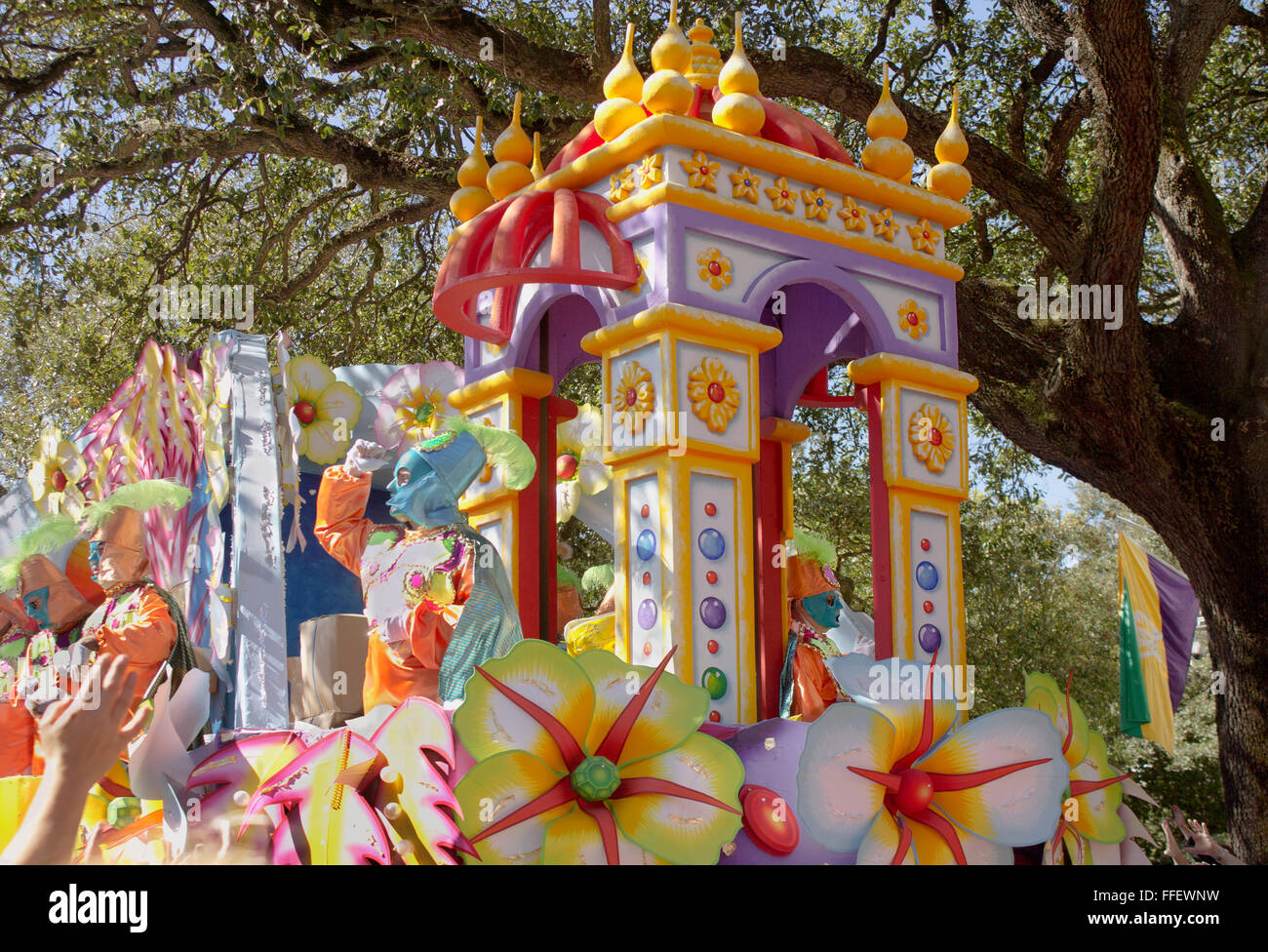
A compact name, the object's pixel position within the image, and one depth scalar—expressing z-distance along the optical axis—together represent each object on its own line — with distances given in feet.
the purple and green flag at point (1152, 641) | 24.84
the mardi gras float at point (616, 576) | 13.75
